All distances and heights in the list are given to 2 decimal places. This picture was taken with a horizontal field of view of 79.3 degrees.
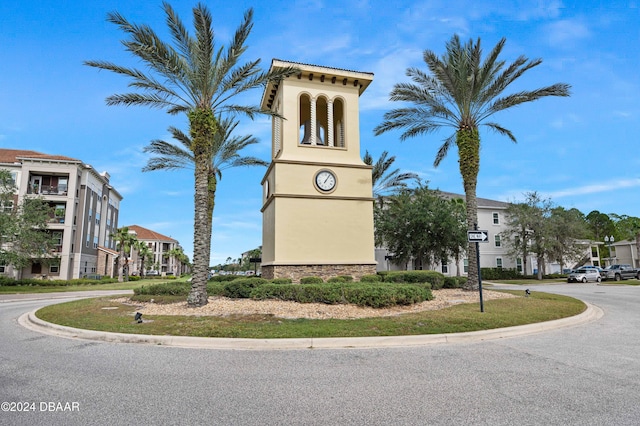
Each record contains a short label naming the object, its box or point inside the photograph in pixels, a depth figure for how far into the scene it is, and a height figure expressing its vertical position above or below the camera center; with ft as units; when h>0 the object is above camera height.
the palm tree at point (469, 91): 61.82 +28.80
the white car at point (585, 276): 123.85 -3.74
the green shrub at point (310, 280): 59.93 -2.32
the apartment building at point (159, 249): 339.24 +15.84
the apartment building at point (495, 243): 169.37 +9.56
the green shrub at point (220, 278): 71.42 -2.45
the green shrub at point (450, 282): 66.18 -2.97
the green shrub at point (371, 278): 61.40 -2.11
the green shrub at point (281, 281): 56.45 -2.31
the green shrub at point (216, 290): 54.13 -3.45
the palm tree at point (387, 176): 103.11 +24.06
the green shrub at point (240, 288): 51.80 -3.05
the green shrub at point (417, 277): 62.23 -2.02
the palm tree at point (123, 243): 189.88 +11.52
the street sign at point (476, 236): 39.31 +2.89
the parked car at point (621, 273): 132.05 -3.00
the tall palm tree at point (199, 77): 45.78 +23.87
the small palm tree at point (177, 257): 360.69 +8.89
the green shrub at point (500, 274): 158.61 -3.87
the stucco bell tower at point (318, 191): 67.67 +13.52
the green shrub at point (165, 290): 55.72 -3.55
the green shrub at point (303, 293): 43.50 -3.27
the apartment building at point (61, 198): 148.56 +26.90
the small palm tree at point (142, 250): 228.18 +9.82
